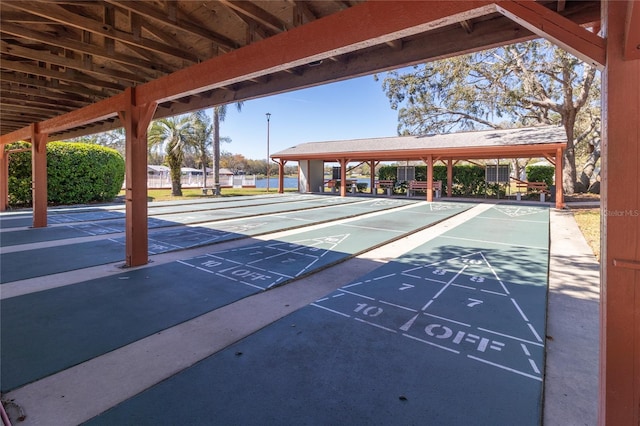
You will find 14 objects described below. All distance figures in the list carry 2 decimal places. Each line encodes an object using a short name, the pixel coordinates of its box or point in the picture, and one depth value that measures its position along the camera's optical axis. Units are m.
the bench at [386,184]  22.22
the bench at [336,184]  24.46
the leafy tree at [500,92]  18.98
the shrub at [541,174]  19.43
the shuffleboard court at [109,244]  5.63
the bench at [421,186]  20.31
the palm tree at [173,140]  21.42
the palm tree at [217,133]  22.50
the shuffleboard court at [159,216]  8.55
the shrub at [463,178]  21.39
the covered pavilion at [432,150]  15.22
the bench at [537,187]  17.60
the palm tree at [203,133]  22.73
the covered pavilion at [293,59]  1.58
